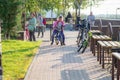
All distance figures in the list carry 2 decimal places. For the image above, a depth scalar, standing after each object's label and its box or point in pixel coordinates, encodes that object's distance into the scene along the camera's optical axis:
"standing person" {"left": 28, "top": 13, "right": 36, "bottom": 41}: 22.11
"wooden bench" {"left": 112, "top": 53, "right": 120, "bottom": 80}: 8.16
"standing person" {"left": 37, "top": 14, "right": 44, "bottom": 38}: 26.94
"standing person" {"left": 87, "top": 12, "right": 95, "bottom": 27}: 29.00
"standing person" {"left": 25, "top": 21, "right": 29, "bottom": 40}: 24.06
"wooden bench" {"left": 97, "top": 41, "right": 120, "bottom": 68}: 10.44
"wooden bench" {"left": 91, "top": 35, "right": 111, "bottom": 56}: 13.49
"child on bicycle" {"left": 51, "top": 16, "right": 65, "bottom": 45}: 18.75
